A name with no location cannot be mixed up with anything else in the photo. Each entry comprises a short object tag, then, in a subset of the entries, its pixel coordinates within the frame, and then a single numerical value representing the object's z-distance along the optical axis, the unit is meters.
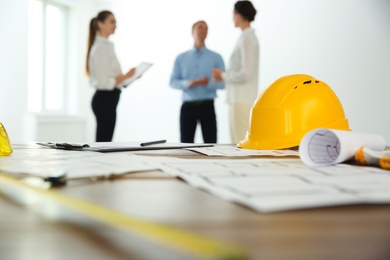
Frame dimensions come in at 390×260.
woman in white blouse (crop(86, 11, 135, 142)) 3.09
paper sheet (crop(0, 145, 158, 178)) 0.61
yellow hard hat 1.13
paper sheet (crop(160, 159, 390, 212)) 0.42
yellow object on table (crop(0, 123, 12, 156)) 0.90
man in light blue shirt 3.31
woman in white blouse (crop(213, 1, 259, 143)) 2.99
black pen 1.17
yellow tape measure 0.19
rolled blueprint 0.76
